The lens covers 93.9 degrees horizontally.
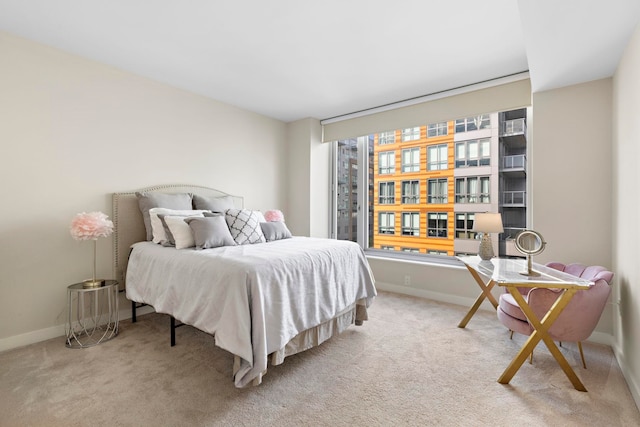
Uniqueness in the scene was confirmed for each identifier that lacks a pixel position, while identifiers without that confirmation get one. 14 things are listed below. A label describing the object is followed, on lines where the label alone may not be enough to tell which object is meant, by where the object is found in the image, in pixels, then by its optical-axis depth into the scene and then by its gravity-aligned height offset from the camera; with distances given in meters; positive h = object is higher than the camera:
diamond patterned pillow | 2.87 -0.14
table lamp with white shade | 2.72 -0.14
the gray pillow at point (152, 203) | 2.98 +0.10
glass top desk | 1.86 -0.57
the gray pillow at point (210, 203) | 3.36 +0.10
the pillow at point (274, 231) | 3.12 -0.20
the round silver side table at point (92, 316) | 2.52 -0.96
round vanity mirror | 2.18 -0.24
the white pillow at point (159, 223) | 2.81 -0.10
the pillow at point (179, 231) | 2.61 -0.17
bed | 1.77 -0.53
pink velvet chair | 1.96 -0.64
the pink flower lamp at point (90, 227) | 2.45 -0.13
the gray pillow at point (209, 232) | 2.55 -0.17
